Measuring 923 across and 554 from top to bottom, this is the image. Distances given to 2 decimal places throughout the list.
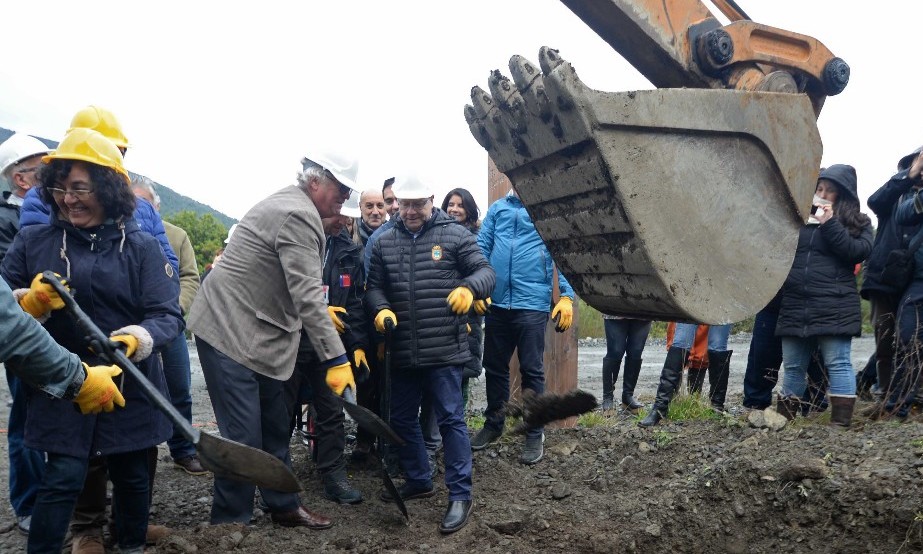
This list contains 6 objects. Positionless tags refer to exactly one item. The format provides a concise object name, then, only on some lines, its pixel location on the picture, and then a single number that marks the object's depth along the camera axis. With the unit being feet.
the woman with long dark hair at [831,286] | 14.06
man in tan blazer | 10.92
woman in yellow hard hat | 8.95
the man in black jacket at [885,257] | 15.21
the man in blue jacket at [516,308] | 15.23
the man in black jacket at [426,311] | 12.94
